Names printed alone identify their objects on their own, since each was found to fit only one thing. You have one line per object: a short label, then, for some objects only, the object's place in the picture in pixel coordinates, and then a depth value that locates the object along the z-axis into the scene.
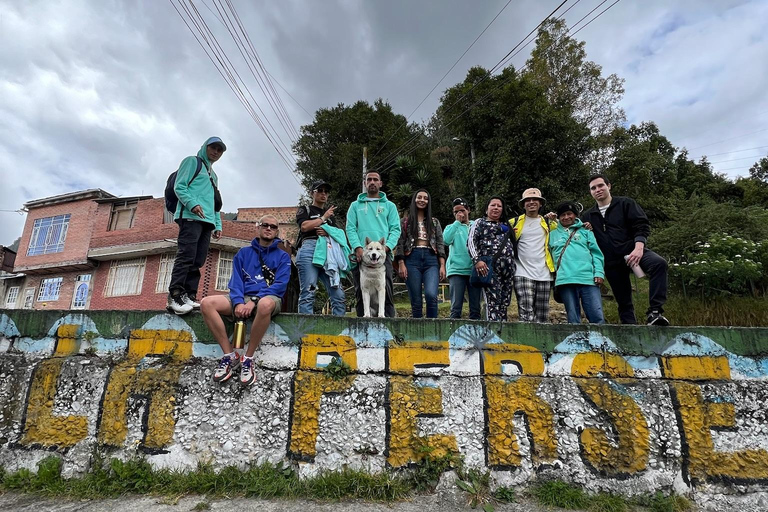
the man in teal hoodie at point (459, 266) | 4.15
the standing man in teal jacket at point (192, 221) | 3.27
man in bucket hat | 3.89
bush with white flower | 8.03
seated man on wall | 2.93
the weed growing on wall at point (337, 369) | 3.02
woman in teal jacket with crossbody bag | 3.71
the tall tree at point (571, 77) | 18.41
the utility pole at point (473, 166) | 16.66
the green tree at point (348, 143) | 20.08
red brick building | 17.72
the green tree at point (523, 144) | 15.22
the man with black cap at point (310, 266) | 3.94
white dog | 3.99
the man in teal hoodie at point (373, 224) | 4.24
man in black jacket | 3.41
